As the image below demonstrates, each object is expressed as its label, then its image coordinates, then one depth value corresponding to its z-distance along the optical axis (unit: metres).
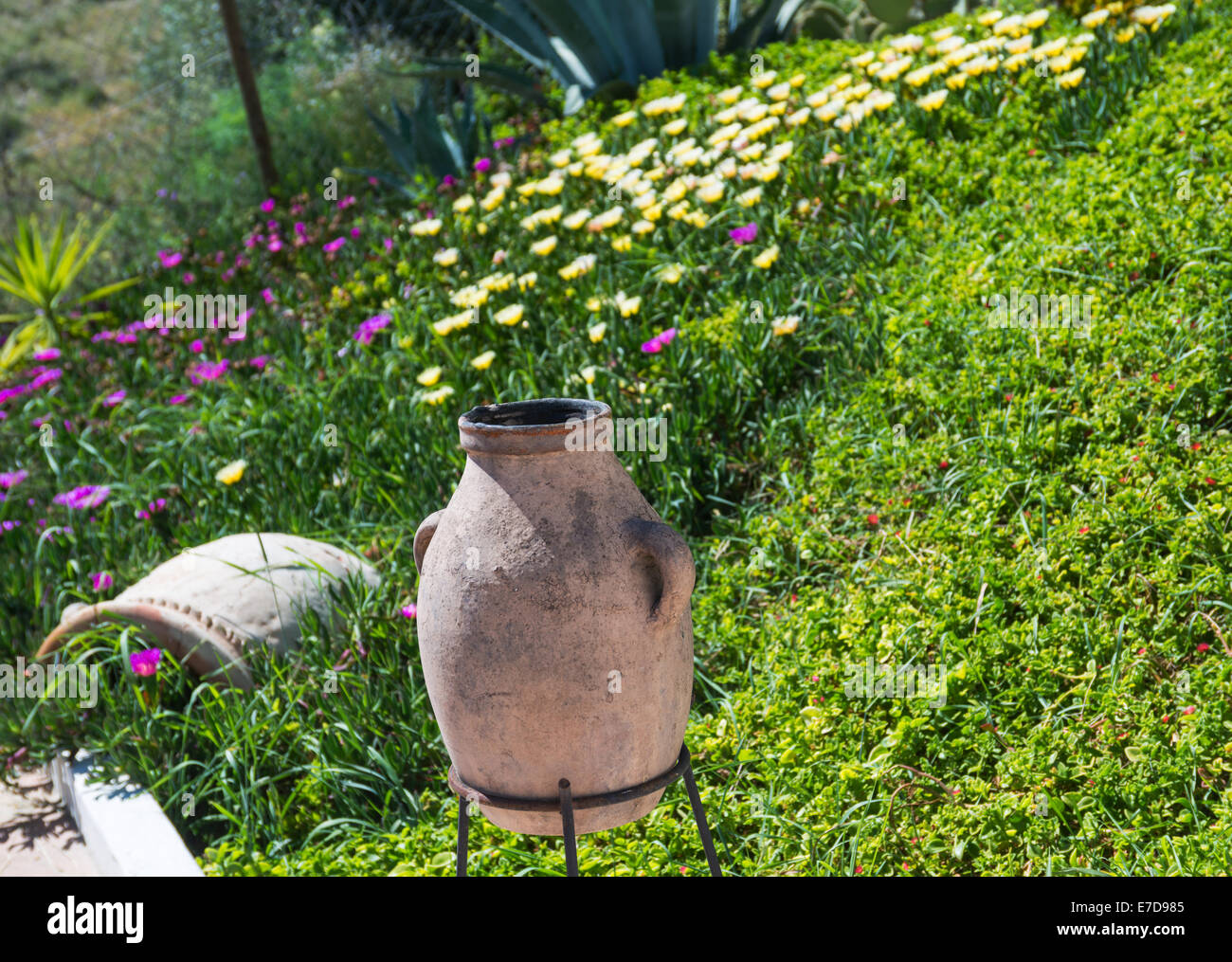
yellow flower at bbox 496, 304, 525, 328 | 4.37
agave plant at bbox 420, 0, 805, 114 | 7.49
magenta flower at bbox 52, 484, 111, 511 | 4.50
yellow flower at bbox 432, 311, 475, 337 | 4.62
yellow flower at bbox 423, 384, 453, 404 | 4.25
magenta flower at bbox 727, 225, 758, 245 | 4.56
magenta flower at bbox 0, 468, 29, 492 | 4.95
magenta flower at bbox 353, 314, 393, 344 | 5.17
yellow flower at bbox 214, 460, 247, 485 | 4.09
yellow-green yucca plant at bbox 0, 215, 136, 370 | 7.05
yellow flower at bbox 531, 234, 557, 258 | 4.87
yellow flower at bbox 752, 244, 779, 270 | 4.30
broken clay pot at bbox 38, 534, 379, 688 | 3.58
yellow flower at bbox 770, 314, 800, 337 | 3.99
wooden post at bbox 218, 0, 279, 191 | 6.91
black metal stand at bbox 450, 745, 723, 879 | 2.10
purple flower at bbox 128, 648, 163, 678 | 3.45
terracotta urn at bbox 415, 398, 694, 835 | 2.02
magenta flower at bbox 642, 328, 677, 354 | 4.06
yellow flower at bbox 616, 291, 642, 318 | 4.24
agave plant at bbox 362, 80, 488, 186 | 7.20
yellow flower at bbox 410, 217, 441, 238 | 5.72
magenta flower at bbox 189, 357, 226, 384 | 5.37
